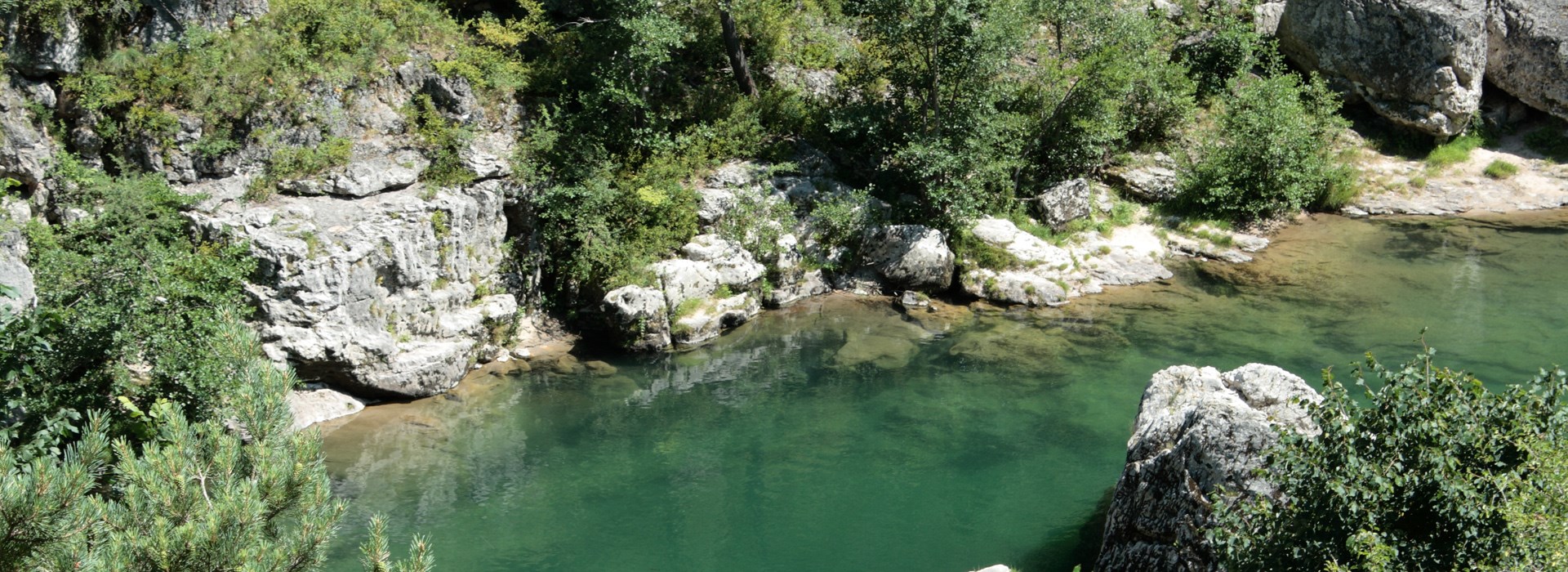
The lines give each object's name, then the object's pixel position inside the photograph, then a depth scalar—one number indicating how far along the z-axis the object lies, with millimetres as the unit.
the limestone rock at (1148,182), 28109
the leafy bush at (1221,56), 31078
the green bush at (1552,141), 30438
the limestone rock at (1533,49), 30141
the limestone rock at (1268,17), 32969
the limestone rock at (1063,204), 26172
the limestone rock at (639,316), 21266
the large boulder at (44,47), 19031
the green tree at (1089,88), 26906
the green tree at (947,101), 24094
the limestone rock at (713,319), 21938
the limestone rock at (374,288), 18625
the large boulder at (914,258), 24000
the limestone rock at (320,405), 18422
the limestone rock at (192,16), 21219
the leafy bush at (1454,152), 30438
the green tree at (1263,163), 26969
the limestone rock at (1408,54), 29547
